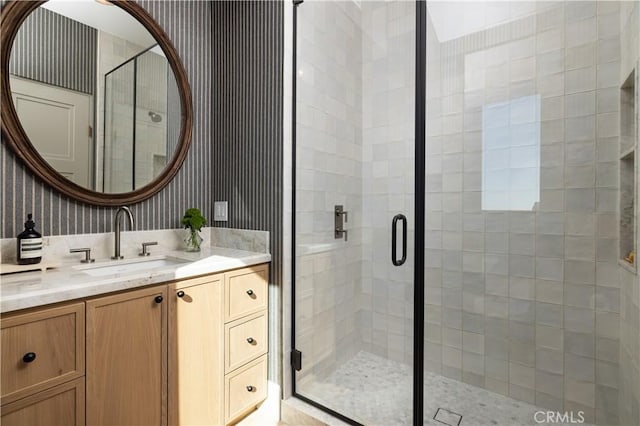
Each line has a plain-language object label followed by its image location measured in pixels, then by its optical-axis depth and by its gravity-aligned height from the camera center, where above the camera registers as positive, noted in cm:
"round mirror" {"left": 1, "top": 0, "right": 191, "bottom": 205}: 136 +56
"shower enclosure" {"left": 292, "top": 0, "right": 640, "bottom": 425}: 167 +1
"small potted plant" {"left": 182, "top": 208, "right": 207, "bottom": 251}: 179 -8
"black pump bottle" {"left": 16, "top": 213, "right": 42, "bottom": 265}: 128 -14
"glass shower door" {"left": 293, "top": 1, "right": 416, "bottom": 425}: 174 +5
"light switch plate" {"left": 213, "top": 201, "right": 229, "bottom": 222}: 201 +0
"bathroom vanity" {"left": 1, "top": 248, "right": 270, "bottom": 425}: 96 -50
